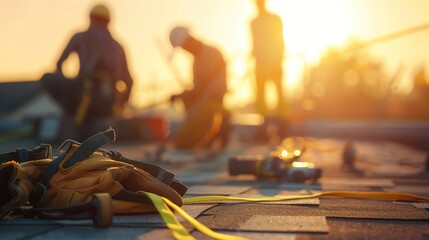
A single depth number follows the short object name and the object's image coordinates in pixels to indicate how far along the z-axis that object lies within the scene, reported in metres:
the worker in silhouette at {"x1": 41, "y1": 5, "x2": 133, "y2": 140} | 7.71
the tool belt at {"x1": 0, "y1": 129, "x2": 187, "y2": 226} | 2.84
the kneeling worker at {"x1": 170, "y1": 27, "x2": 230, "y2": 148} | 9.27
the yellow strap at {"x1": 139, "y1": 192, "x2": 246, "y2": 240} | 2.36
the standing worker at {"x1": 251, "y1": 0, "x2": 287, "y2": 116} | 10.26
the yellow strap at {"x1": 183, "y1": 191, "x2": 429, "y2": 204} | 3.43
